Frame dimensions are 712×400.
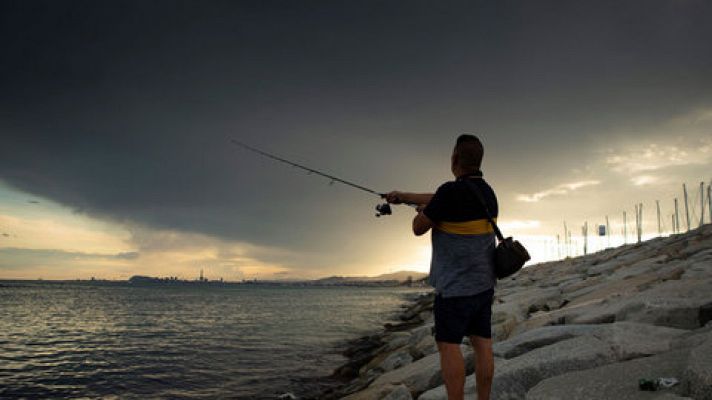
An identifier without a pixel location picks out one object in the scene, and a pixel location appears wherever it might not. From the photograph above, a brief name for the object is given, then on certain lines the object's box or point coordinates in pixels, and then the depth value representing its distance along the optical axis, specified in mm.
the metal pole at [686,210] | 68750
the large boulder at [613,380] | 3588
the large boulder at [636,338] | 4844
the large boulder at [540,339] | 6117
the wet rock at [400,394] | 6359
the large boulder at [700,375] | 3143
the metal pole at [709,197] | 61172
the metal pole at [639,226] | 84188
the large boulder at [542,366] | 4730
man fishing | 3611
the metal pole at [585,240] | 102300
